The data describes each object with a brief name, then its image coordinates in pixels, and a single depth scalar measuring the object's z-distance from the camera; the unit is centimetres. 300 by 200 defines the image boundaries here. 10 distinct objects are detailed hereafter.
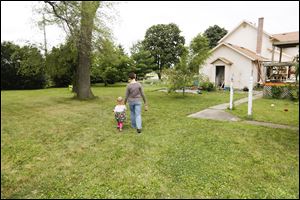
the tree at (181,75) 1269
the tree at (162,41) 3241
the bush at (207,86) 1774
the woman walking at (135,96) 594
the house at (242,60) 1870
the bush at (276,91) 1312
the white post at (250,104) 768
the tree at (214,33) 3619
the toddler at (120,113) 604
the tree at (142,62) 2533
